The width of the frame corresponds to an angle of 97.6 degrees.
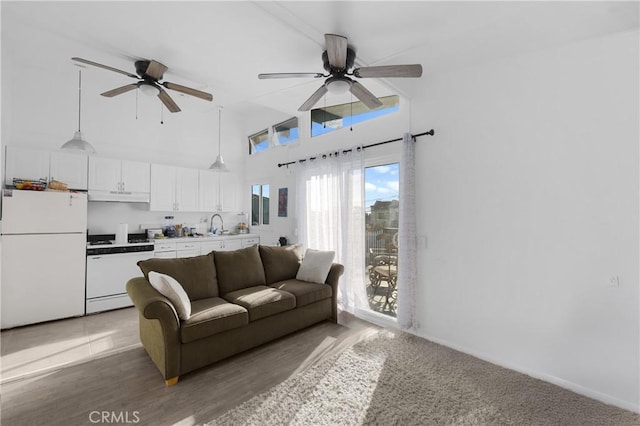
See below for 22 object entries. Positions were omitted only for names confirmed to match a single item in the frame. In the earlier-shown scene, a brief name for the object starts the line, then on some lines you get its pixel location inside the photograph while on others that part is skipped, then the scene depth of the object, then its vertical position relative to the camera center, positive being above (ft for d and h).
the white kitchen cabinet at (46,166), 12.41 +2.44
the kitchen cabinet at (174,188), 16.43 +1.81
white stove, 13.08 -2.56
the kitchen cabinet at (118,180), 14.33 +2.05
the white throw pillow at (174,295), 8.01 -2.22
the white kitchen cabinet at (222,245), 17.35 -1.74
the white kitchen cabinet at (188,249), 16.25 -1.83
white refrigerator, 11.28 -1.60
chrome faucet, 19.71 -0.43
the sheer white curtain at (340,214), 12.81 +0.18
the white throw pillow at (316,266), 12.18 -2.16
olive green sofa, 7.72 -2.91
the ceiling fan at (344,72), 7.05 +4.01
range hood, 14.32 +1.17
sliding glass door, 12.10 -0.76
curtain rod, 10.53 +3.21
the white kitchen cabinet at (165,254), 15.37 -2.03
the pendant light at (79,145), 11.19 +2.95
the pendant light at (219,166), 15.93 +2.95
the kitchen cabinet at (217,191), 18.69 +1.86
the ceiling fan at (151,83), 9.37 +4.75
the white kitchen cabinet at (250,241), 19.36 -1.63
